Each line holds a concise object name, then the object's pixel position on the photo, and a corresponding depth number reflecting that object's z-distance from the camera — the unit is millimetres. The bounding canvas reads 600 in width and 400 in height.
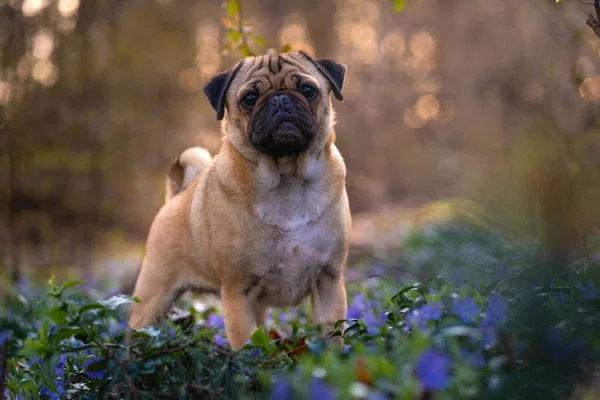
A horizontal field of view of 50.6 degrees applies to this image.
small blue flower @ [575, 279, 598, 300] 2516
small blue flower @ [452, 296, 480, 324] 2293
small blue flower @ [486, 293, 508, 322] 2314
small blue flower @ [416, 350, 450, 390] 1629
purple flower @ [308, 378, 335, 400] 1587
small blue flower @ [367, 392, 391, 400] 1579
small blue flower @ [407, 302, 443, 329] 2361
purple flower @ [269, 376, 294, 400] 1678
